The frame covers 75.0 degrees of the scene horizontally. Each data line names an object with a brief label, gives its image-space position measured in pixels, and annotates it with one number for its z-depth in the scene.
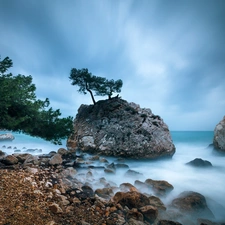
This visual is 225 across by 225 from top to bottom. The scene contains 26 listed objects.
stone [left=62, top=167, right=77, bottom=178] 7.51
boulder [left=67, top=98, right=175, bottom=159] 14.60
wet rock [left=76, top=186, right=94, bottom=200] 5.06
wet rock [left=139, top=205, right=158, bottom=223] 4.43
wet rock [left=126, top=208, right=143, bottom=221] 4.27
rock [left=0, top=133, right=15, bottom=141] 35.51
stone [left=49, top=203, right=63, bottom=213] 3.67
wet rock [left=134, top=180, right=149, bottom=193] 7.09
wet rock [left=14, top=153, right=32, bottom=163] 8.62
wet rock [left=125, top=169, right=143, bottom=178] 9.40
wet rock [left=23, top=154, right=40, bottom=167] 8.05
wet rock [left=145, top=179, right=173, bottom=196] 6.77
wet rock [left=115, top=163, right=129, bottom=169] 11.21
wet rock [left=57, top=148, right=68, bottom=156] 13.25
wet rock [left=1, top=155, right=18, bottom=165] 7.73
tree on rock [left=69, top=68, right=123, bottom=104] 20.28
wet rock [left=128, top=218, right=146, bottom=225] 3.97
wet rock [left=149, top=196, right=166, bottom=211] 5.21
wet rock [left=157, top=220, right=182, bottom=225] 4.14
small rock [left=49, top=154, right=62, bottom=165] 8.93
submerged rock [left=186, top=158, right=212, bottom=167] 12.37
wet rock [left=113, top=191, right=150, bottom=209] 4.86
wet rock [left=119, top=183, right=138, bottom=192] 6.67
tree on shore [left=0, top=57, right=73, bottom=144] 5.29
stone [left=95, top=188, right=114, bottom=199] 5.76
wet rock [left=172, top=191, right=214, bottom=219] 5.20
